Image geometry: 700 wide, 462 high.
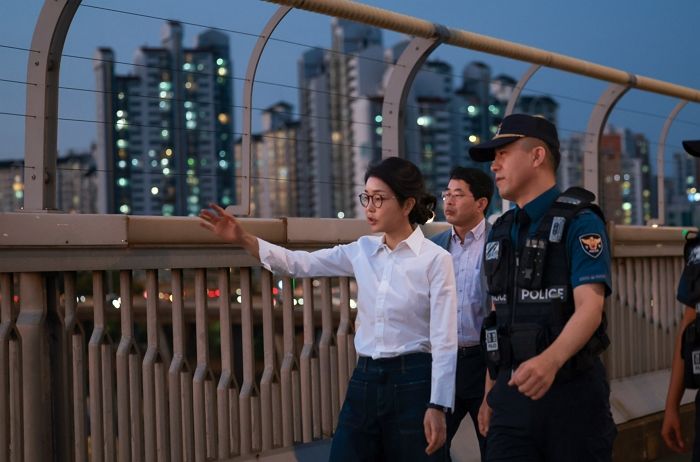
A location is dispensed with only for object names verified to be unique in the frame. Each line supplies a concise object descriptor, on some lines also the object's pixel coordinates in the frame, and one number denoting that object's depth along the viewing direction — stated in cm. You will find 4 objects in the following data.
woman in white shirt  403
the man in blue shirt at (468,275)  524
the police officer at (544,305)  366
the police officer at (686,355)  425
